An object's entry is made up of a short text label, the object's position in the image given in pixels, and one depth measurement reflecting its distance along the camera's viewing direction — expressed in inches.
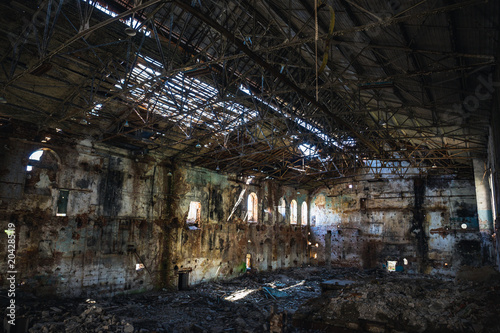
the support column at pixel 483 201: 677.9
